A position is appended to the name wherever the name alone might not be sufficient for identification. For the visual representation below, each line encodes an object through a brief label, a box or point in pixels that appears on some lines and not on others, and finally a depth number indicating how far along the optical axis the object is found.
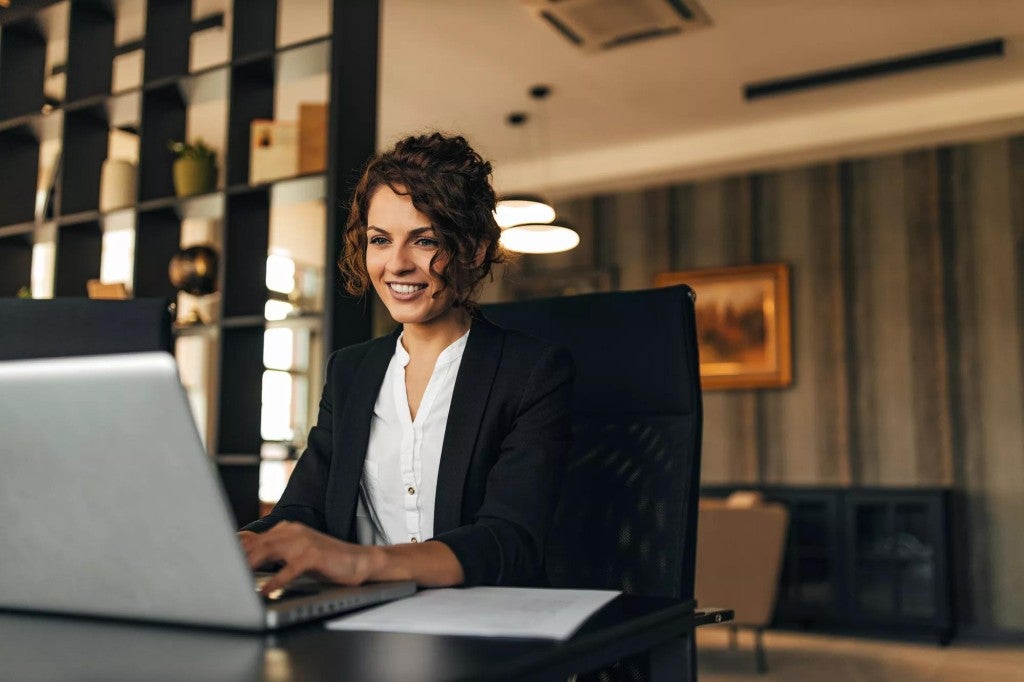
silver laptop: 0.66
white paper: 0.70
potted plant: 3.42
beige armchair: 4.38
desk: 0.60
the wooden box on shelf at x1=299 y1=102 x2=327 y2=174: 3.14
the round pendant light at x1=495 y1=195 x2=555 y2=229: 3.80
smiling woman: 1.22
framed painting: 6.01
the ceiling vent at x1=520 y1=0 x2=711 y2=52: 3.96
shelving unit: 3.07
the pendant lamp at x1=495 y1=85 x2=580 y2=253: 3.82
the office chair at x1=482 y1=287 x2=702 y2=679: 1.33
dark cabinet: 5.12
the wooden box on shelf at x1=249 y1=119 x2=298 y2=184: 3.18
